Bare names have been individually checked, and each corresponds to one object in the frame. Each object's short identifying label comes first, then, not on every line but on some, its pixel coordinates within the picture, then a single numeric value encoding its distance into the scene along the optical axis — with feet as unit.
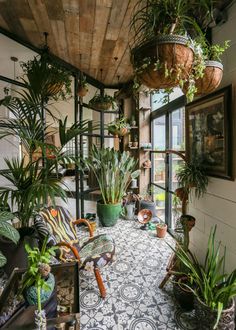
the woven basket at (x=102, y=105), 12.27
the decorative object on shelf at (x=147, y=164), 13.83
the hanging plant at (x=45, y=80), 6.73
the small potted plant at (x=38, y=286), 3.67
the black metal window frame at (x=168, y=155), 10.90
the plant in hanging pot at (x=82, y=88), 10.82
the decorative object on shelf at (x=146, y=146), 13.58
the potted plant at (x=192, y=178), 6.18
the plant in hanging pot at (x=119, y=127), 13.01
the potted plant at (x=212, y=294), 4.50
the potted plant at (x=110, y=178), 12.01
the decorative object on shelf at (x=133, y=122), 14.13
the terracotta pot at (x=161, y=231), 10.48
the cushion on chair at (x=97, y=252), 6.21
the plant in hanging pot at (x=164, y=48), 3.69
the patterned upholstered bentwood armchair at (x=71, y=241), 6.23
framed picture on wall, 5.33
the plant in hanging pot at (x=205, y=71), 4.18
